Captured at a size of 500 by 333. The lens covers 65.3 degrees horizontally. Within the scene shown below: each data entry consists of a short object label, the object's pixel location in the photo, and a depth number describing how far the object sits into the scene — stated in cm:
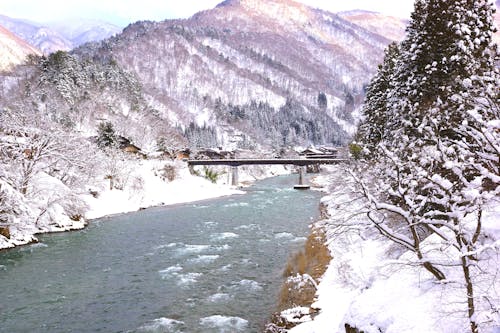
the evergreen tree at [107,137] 5928
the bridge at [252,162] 7762
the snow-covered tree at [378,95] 3189
